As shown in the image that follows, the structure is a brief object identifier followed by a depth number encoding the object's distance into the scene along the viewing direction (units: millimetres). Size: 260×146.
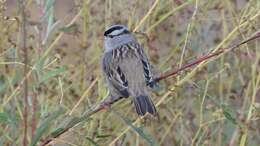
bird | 7512
